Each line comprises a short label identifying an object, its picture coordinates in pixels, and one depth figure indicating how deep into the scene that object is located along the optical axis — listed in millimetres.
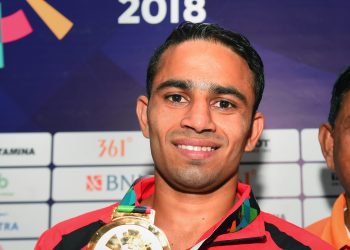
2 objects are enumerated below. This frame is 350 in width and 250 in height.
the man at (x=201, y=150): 1970
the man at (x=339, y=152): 2072
